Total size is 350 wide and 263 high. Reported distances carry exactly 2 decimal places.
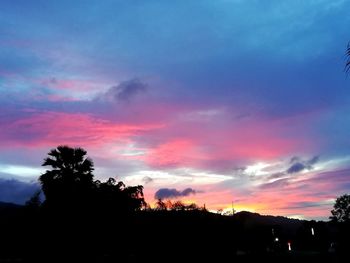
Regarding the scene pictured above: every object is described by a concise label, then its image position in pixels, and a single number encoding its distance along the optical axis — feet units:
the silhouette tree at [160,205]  132.57
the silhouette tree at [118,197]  115.22
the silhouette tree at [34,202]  113.34
